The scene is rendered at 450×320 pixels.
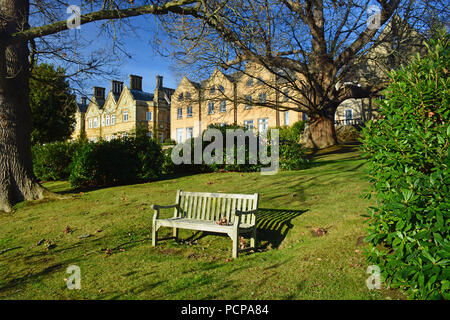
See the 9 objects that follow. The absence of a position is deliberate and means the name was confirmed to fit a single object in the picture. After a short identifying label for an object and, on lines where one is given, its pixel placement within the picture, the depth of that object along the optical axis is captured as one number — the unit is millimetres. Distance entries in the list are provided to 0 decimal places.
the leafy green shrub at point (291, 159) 13875
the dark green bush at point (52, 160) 18406
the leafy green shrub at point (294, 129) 27839
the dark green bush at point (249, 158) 13953
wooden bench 5828
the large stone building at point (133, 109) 50969
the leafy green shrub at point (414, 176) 3270
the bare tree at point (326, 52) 15664
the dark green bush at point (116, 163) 13492
